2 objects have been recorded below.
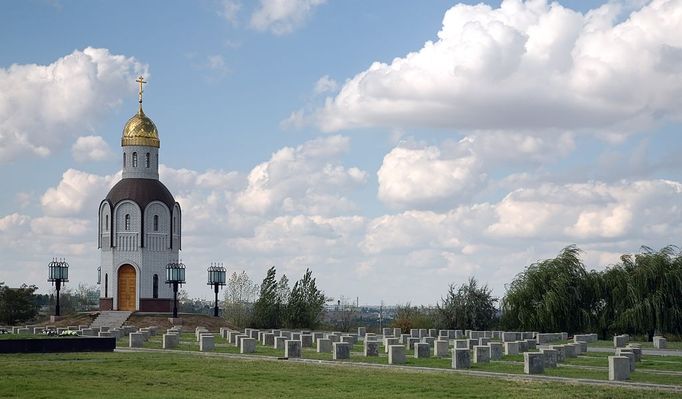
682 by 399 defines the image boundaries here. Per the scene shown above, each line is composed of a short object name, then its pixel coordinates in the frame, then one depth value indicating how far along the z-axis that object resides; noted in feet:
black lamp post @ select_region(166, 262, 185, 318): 231.91
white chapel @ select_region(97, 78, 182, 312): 236.63
